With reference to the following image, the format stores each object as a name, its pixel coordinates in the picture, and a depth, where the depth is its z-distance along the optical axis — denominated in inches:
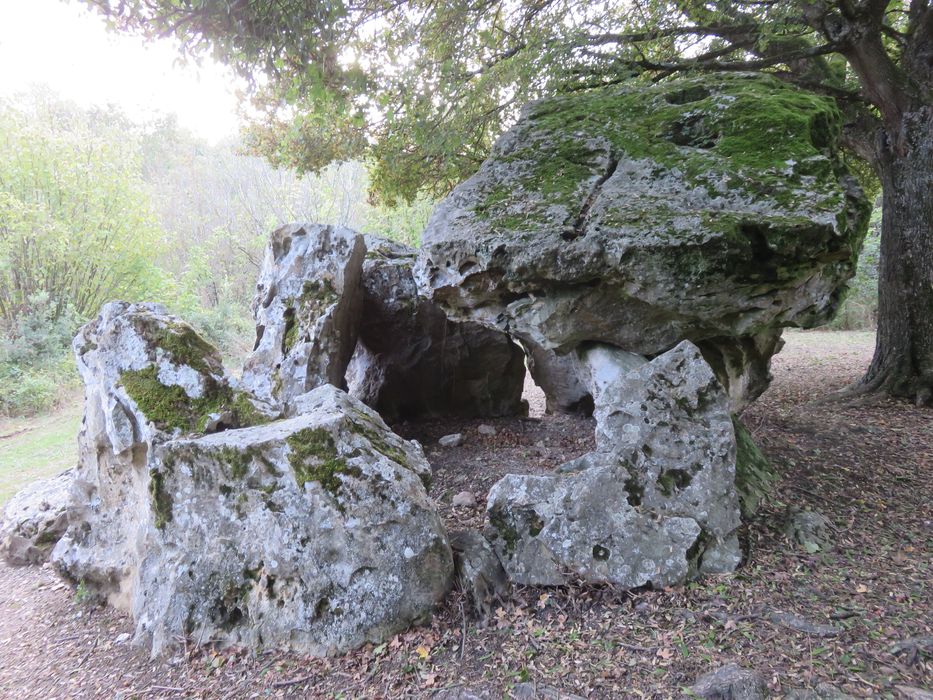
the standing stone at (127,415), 139.4
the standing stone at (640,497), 123.0
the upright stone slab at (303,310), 208.5
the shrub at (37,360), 427.5
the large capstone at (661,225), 138.9
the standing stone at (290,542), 115.7
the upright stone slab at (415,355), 257.0
